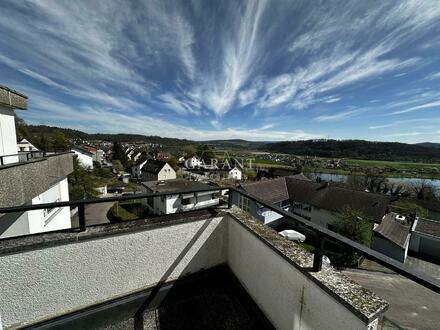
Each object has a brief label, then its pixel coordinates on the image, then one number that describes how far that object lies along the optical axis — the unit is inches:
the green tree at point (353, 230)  515.3
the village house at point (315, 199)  677.3
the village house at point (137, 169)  1711.1
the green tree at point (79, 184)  705.5
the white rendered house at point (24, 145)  557.8
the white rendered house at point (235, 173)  1776.1
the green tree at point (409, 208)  933.8
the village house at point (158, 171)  1347.6
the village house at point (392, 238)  583.2
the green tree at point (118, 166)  1868.2
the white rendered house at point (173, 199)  719.7
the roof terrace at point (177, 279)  51.8
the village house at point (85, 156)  1154.6
